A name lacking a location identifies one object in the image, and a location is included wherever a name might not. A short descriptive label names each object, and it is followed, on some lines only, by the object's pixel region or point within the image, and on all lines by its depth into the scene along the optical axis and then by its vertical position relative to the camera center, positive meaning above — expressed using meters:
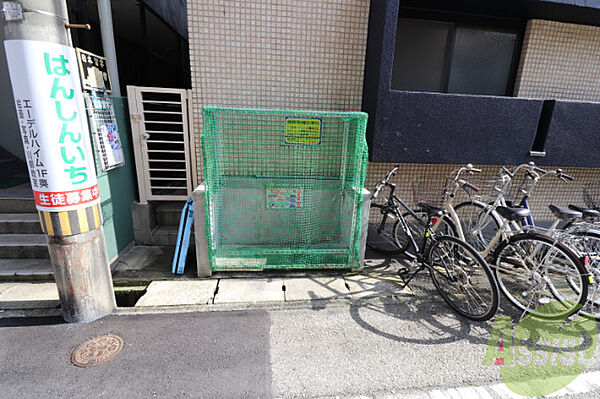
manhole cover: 2.63 -2.17
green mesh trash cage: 4.10 -0.99
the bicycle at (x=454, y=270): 3.17 -1.65
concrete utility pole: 2.42 -0.31
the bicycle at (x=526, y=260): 3.03 -1.39
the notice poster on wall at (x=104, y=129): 3.77 -0.18
